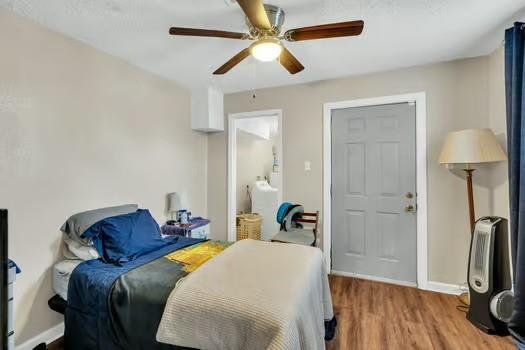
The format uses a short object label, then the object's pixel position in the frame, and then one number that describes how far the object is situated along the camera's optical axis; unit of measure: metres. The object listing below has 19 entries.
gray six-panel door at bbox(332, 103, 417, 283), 2.89
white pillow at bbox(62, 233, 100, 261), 2.01
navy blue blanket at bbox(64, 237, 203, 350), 1.65
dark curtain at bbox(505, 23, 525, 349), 1.79
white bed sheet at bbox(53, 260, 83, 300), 1.95
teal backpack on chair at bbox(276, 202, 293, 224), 3.19
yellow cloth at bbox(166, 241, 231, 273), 1.91
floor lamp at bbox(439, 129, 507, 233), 2.20
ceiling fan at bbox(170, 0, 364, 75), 1.54
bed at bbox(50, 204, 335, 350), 1.28
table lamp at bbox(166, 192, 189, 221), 3.14
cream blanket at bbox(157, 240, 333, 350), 1.22
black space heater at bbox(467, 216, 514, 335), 1.99
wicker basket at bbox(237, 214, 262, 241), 4.14
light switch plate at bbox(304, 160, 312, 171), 3.31
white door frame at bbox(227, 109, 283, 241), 3.76
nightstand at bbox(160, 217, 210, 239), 3.01
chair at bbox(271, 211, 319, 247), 2.85
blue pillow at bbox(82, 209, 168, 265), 1.97
